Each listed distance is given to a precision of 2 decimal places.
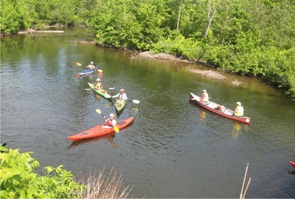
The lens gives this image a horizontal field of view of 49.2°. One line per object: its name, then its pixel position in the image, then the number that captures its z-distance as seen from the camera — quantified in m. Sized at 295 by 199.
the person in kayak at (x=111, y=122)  23.38
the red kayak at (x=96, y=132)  21.41
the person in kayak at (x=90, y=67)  39.50
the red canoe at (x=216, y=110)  27.16
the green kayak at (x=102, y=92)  30.23
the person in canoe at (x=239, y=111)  27.36
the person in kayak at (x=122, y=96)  28.73
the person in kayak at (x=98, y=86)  31.85
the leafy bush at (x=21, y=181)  4.62
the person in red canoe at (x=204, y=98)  30.39
